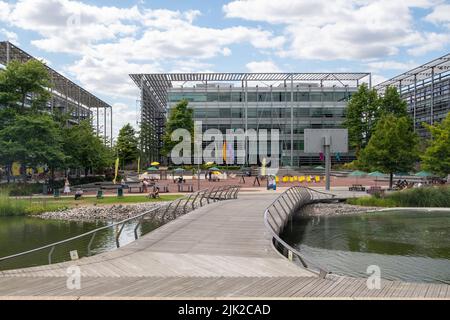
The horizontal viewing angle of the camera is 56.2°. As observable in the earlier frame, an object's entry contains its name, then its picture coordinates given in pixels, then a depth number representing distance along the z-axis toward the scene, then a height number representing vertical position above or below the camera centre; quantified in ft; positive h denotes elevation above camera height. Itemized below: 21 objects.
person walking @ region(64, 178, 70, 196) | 114.83 -7.00
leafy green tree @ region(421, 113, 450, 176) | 112.57 +2.08
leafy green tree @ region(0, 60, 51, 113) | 115.96 +22.95
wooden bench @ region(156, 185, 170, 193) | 116.53 -7.49
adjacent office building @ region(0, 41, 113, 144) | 157.87 +40.77
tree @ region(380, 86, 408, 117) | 210.79 +29.77
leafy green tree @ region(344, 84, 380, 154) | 216.74 +24.78
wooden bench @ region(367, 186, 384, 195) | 104.37 -7.02
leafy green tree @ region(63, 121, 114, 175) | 132.46 +5.45
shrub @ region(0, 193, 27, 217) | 87.45 -8.95
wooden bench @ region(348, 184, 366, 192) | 121.19 -7.24
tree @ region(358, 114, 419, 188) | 124.47 +4.12
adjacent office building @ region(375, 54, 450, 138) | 215.51 +40.37
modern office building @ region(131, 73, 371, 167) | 265.54 +36.05
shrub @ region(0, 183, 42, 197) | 109.91 -6.41
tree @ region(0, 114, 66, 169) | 109.08 +6.23
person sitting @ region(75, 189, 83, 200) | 103.53 -7.56
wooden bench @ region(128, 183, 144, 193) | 120.18 -7.01
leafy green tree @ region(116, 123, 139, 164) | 266.57 +12.89
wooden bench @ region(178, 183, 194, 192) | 118.52 -7.23
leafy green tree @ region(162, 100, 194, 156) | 222.89 +22.12
